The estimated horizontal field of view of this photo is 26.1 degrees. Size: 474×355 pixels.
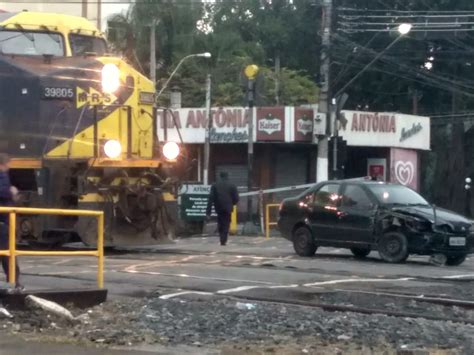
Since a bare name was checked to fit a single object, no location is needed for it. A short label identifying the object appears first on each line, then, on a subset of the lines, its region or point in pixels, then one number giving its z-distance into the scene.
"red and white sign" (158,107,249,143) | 40.38
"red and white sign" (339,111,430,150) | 41.34
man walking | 23.06
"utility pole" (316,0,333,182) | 31.95
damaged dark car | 18.75
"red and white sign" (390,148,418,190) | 43.56
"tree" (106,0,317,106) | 54.19
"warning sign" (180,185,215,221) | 29.06
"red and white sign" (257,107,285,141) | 39.91
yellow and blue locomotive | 19.25
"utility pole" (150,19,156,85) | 43.12
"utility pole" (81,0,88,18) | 59.28
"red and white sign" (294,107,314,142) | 39.75
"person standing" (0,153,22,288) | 11.42
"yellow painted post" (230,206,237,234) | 28.80
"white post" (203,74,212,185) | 40.34
